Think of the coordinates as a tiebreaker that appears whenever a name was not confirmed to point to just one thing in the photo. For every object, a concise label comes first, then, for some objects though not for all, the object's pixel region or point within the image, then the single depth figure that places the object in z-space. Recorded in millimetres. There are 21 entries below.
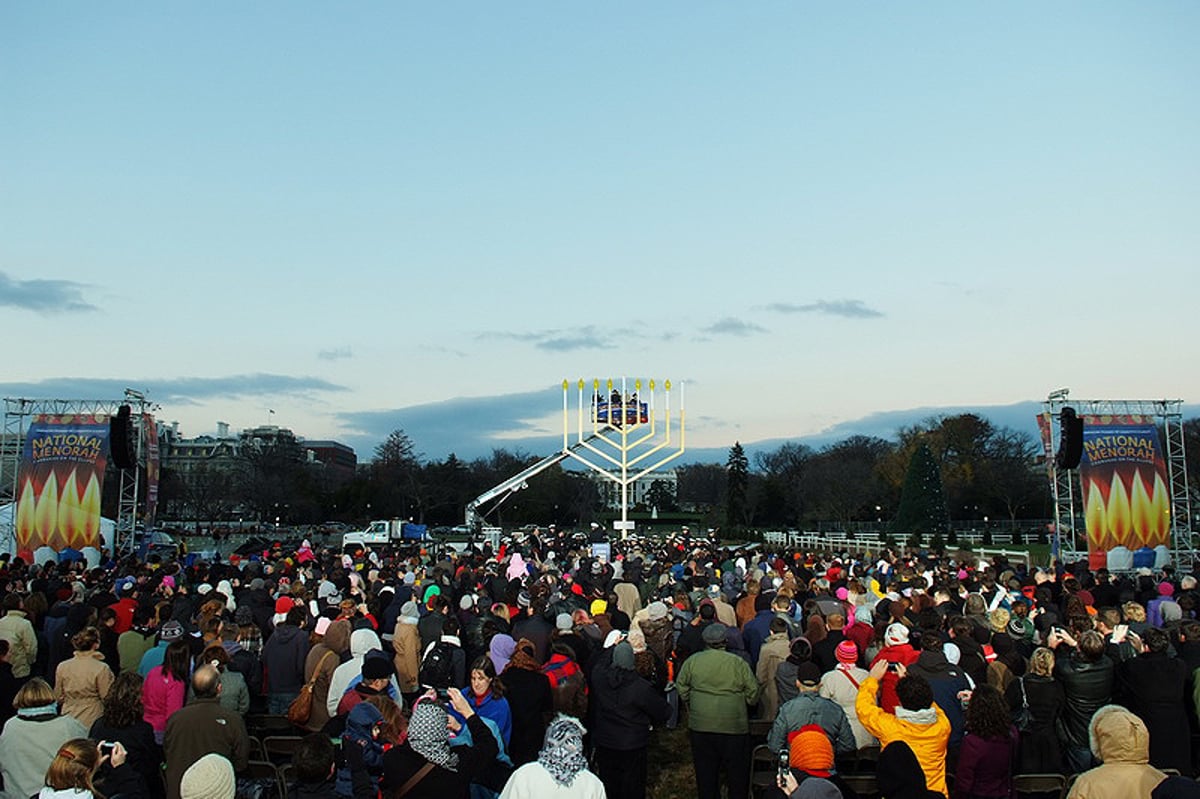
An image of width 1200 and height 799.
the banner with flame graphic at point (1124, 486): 25328
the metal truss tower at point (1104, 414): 26188
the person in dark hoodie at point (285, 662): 8578
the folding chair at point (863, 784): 6613
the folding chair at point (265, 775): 6699
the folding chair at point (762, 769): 6887
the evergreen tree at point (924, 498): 45156
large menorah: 41562
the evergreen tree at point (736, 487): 74456
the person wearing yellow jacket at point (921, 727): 5816
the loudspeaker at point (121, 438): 26875
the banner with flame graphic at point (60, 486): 25609
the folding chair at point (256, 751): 7552
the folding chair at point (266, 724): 8148
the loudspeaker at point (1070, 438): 25500
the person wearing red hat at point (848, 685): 6895
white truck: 39697
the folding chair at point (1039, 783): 6496
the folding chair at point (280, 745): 7445
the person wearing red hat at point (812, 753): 5492
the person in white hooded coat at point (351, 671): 7242
